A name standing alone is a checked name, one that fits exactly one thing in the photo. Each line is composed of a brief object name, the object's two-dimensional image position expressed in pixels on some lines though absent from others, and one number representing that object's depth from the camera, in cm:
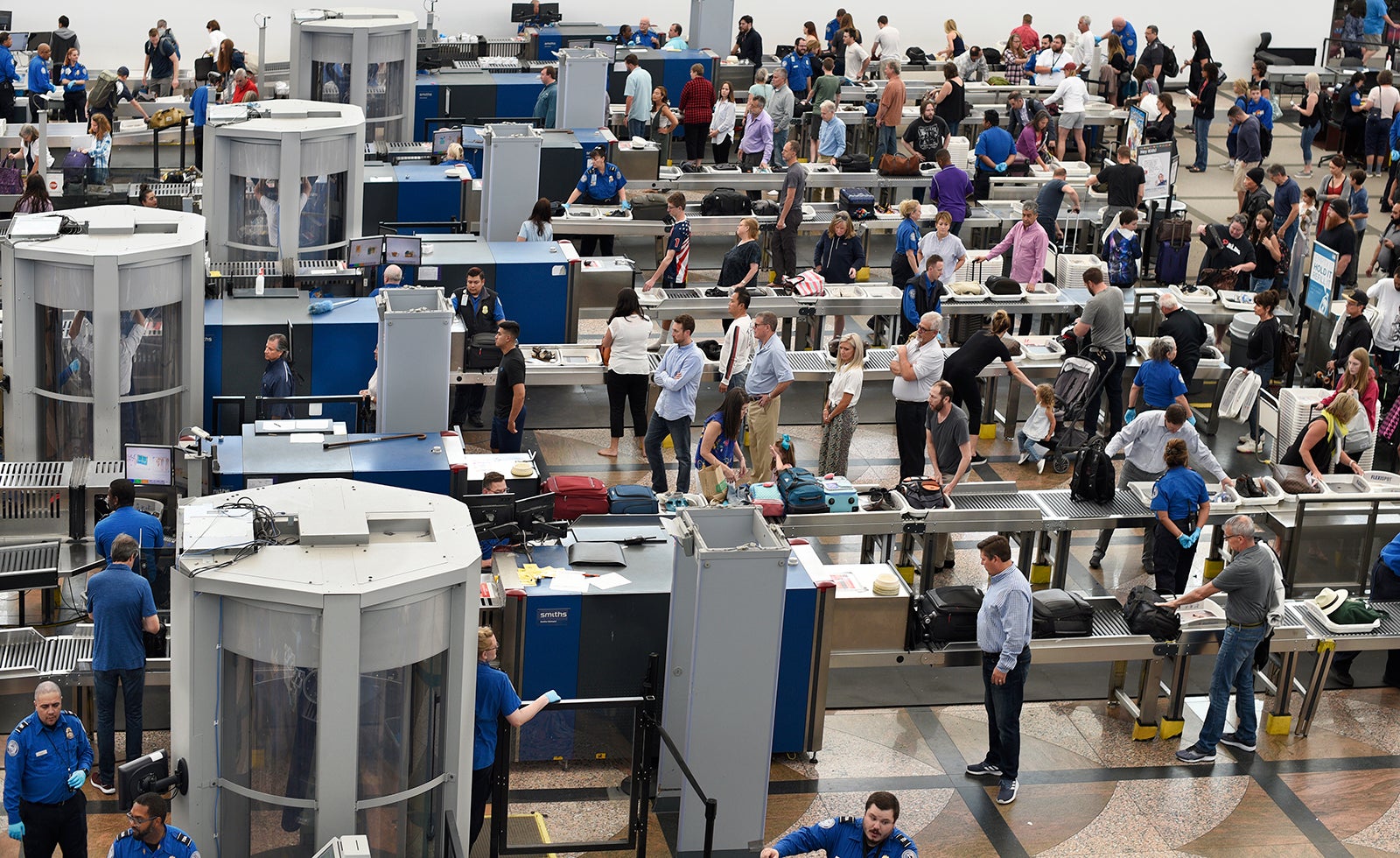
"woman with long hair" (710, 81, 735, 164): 2145
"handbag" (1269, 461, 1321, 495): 1173
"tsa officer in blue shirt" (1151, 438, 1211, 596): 1080
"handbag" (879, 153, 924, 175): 1934
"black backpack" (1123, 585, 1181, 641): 972
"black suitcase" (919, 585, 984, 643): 958
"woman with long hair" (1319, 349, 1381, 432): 1268
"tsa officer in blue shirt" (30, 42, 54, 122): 2117
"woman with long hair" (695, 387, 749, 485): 1132
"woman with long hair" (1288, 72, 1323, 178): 2264
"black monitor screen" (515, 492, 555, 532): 956
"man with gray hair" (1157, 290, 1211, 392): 1369
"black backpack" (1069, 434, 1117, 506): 1104
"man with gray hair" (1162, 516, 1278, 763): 931
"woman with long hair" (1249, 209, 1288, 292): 1636
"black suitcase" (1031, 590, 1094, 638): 973
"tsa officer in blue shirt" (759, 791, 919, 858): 701
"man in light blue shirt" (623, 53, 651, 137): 2080
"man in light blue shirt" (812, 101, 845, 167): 2016
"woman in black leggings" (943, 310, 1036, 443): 1328
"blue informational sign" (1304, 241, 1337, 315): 1509
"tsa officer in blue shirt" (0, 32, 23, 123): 2109
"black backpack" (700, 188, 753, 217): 1723
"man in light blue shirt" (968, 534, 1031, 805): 880
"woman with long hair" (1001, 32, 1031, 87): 2691
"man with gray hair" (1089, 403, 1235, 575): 1136
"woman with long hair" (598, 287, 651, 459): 1288
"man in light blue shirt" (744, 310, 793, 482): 1216
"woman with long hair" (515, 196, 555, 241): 1512
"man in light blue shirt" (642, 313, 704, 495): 1199
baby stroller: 1352
